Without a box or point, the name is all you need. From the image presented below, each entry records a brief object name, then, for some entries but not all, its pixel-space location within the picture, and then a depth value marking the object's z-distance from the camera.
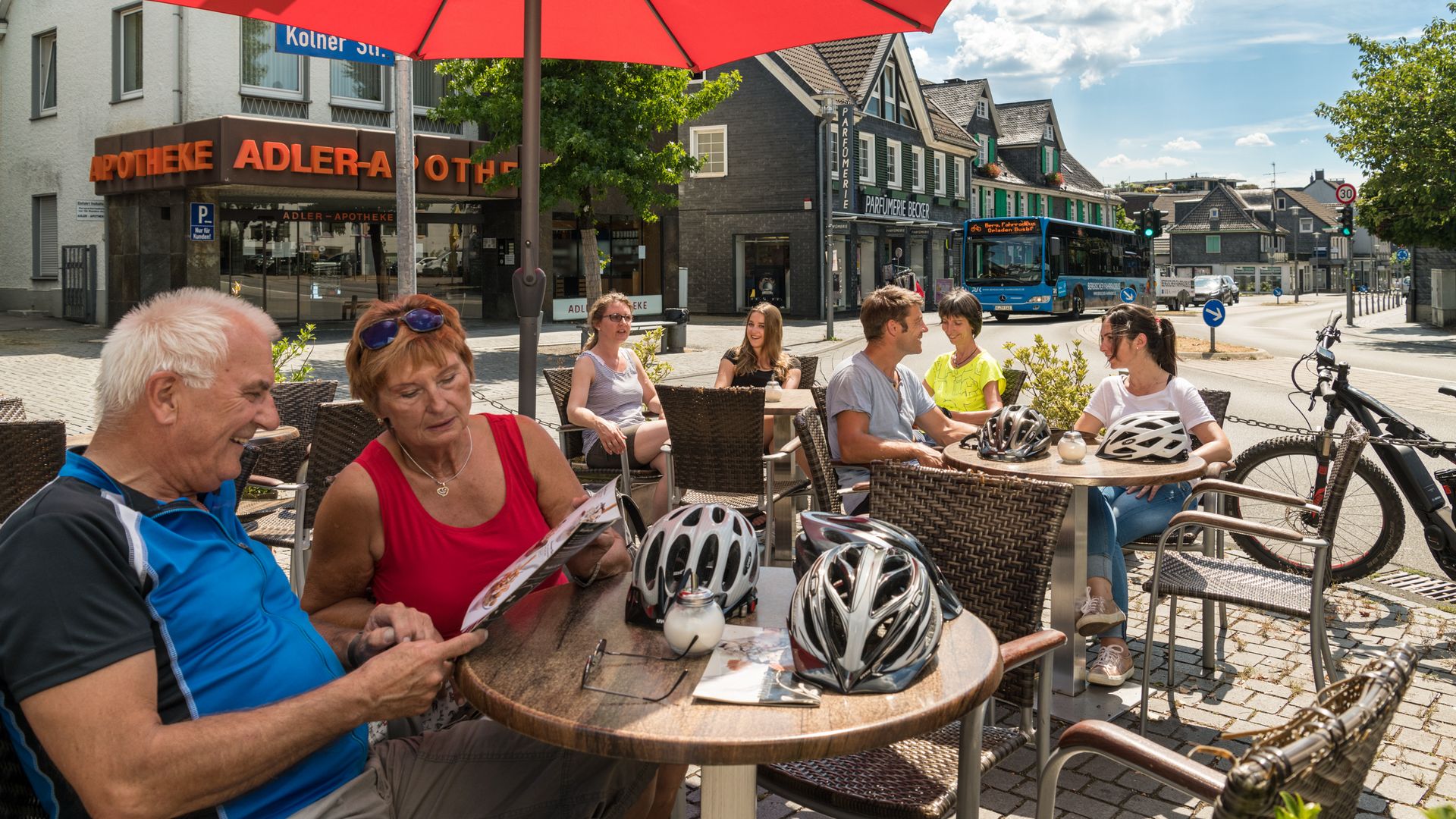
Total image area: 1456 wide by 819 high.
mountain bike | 5.96
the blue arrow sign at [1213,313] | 20.73
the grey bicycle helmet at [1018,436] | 5.05
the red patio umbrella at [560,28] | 4.29
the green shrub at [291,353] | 8.62
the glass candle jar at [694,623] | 2.33
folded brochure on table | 2.15
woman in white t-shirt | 4.87
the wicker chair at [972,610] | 2.62
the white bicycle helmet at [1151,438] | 4.93
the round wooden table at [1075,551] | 4.55
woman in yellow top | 7.21
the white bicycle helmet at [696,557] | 2.51
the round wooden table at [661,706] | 1.98
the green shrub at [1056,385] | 8.41
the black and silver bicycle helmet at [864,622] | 2.18
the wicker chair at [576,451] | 6.82
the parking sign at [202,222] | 23.91
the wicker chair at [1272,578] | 4.27
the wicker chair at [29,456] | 4.32
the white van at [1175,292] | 38.19
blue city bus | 36.03
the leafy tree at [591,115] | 19.80
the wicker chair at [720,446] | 6.12
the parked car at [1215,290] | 66.12
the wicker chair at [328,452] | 5.15
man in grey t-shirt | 5.57
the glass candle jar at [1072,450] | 4.89
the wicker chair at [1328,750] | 1.47
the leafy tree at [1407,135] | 27.19
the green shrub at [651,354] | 11.22
